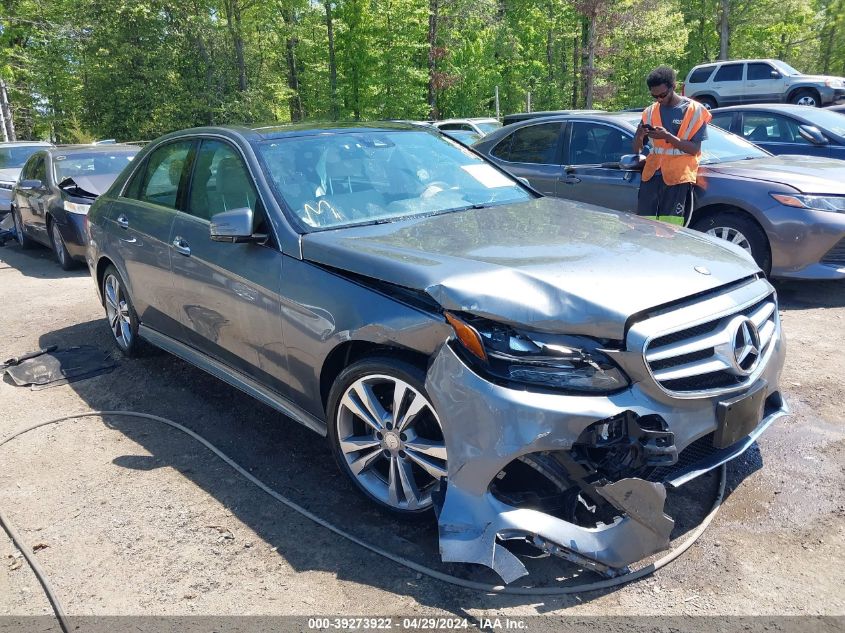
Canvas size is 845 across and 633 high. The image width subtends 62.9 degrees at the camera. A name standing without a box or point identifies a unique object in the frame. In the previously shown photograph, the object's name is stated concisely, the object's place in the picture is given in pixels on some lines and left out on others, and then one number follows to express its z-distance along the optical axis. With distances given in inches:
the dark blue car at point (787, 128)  367.9
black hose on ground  103.4
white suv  801.4
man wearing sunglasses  228.5
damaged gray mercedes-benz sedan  100.1
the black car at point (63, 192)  343.3
